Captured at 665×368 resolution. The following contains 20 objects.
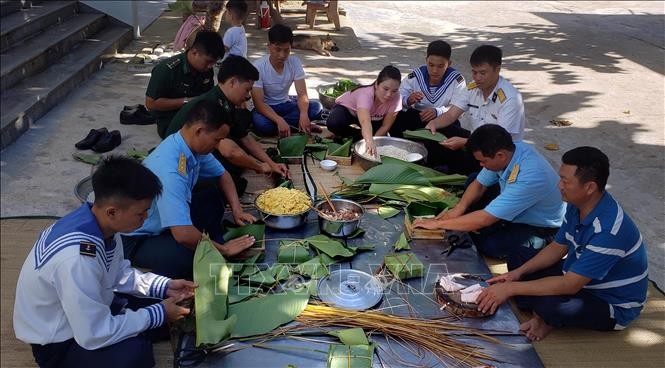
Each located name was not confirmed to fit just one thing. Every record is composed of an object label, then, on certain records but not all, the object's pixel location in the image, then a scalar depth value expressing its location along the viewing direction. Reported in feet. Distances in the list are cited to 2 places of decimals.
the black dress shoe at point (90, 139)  16.19
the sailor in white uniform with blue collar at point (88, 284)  6.71
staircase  17.57
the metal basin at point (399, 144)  15.30
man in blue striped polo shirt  8.66
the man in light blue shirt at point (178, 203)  9.38
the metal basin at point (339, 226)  11.07
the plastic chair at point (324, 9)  36.19
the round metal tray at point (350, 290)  9.27
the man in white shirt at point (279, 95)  16.30
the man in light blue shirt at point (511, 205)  10.43
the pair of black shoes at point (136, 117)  18.49
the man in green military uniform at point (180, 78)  15.15
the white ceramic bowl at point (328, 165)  14.64
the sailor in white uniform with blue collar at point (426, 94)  16.40
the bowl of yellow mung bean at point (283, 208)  11.16
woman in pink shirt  15.10
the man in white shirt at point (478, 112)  13.83
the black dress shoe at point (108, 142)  16.10
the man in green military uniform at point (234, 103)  12.66
